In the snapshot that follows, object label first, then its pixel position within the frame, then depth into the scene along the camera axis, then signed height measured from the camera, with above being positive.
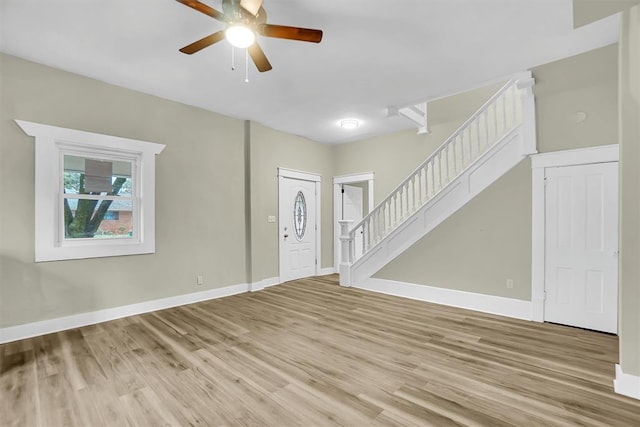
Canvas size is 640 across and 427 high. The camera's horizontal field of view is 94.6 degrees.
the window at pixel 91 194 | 3.21 +0.20
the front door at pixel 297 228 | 5.75 -0.37
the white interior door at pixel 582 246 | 3.11 -0.40
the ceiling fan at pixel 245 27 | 2.00 +1.35
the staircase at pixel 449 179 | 3.74 +0.45
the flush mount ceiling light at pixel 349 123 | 5.03 +1.51
